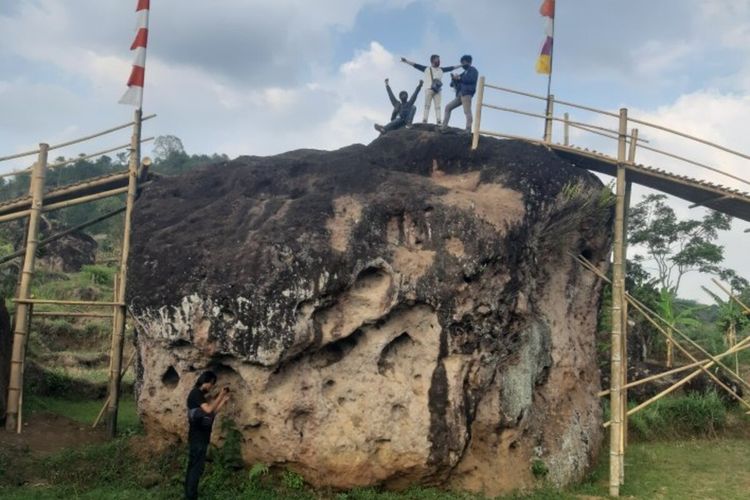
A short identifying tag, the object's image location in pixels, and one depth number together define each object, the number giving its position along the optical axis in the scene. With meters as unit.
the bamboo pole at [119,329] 11.00
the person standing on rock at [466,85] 11.10
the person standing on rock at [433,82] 11.80
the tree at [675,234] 28.47
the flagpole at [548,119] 10.48
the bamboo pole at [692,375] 9.52
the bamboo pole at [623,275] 9.67
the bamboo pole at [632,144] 9.98
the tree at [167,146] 61.00
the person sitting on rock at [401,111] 12.32
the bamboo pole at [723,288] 10.01
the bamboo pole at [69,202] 11.48
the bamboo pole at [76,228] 12.08
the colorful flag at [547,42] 11.09
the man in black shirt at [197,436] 7.50
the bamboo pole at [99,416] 11.32
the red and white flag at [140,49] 12.45
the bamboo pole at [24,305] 10.73
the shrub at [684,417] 14.10
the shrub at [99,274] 26.17
